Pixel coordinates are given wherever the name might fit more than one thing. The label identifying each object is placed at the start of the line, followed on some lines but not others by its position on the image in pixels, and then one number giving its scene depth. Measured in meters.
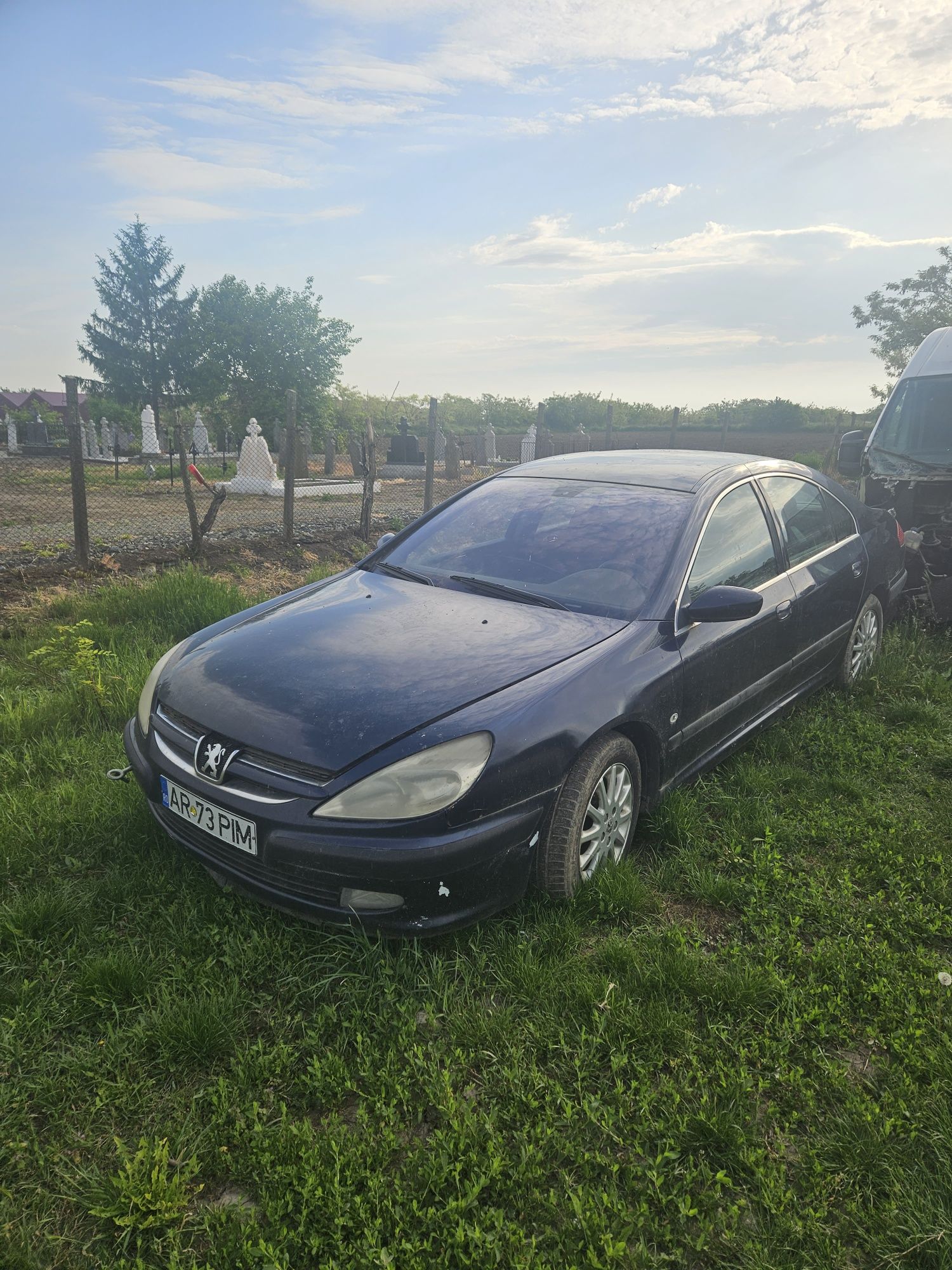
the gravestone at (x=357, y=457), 19.98
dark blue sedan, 2.24
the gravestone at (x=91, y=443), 27.08
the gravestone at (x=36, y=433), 26.45
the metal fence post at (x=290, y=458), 9.00
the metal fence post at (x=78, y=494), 7.51
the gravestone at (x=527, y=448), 25.81
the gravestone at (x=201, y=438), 27.52
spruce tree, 46.66
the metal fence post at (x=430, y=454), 11.20
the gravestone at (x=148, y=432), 25.19
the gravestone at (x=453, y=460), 21.11
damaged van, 5.93
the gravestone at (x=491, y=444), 28.38
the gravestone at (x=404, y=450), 21.53
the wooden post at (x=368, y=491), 9.97
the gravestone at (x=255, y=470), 16.66
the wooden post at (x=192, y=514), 8.02
